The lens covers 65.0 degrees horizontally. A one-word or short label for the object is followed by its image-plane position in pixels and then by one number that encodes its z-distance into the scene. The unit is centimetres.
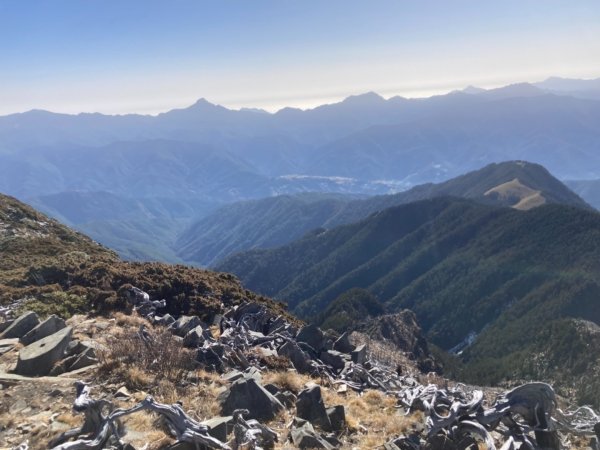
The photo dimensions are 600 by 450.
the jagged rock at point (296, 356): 1519
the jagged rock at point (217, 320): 1845
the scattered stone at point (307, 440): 957
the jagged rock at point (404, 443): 979
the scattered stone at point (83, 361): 1289
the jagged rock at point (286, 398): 1180
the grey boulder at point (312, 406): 1101
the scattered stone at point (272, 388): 1211
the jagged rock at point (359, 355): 1684
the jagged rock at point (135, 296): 1911
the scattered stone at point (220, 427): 909
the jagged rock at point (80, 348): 1340
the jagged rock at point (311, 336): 1714
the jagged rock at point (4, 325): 1622
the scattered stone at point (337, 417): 1098
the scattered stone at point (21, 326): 1535
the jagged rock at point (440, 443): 947
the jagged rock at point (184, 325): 1591
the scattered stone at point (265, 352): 1520
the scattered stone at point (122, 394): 1112
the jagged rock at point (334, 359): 1617
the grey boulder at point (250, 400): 1082
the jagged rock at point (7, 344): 1404
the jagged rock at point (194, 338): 1445
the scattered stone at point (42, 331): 1470
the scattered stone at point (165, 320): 1695
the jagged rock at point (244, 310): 1919
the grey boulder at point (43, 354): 1255
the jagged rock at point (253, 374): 1247
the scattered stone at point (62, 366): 1259
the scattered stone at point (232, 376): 1271
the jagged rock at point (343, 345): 1803
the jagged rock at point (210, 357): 1355
